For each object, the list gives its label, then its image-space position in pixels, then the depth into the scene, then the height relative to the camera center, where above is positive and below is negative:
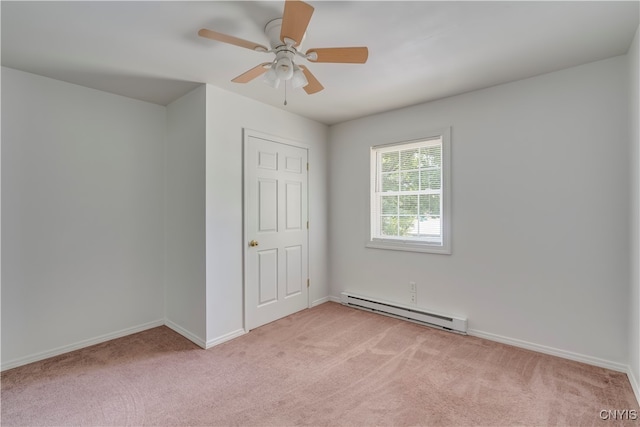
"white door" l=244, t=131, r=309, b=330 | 3.11 -0.19
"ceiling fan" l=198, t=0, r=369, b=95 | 1.47 +0.96
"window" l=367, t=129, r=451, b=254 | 3.13 +0.20
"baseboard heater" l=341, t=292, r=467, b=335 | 2.96 -1.13
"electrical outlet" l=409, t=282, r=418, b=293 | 3.30 -0.85
